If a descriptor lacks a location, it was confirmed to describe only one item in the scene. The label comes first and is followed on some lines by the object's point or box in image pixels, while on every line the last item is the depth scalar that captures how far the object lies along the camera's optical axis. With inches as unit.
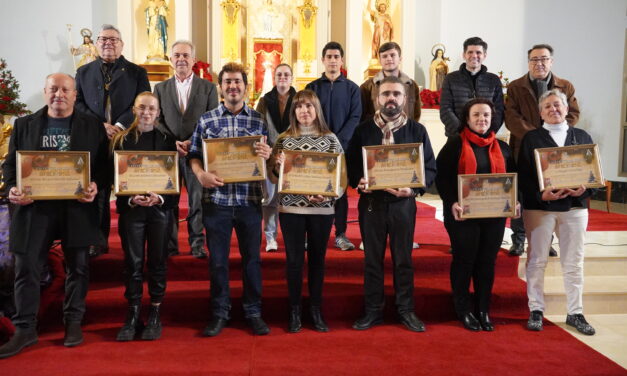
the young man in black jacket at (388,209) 155.6
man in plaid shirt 151.3
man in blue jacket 185.6
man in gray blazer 180.4
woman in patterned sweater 151.0
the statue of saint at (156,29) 379.6
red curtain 431.8
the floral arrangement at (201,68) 377.6
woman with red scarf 157.8
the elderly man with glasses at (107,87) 177.6
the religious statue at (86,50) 350.9
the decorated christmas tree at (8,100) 315.6
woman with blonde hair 148.8
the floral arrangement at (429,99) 367.7
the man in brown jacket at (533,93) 183.3
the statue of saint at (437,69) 392.8
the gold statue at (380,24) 405.1
